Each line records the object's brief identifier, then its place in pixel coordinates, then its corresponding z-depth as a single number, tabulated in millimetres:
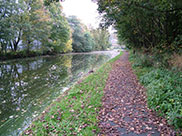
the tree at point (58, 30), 34566
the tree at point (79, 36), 52500
